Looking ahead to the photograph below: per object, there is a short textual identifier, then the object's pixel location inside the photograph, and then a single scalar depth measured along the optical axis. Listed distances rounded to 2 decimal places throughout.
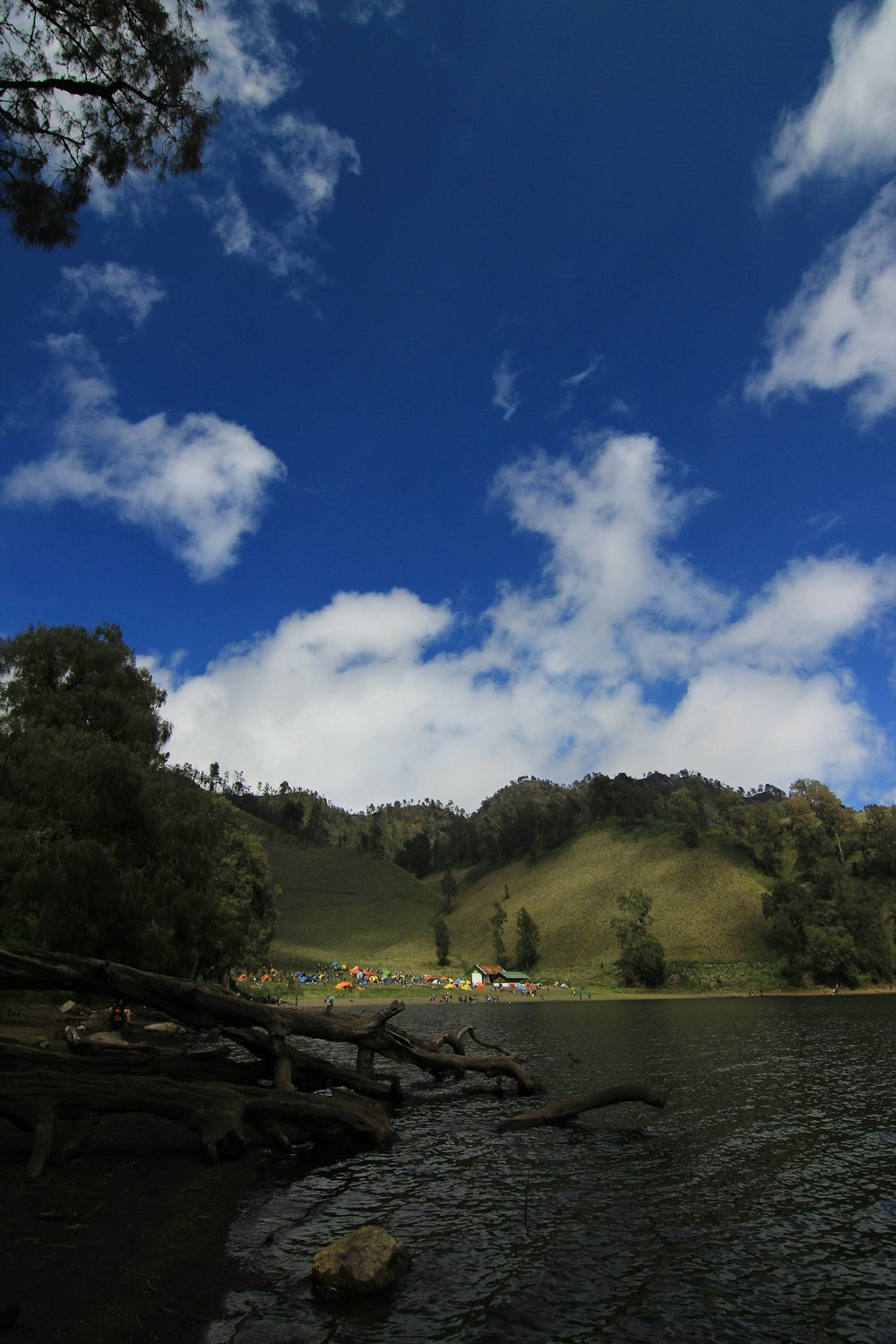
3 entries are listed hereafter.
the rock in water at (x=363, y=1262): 11.64
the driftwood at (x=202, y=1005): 18.31
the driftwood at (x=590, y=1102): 23.09
